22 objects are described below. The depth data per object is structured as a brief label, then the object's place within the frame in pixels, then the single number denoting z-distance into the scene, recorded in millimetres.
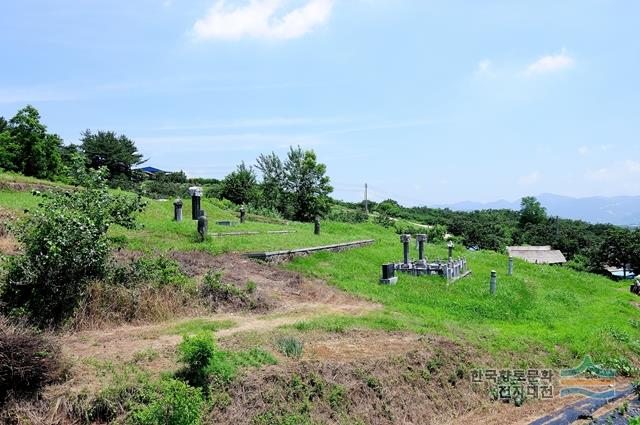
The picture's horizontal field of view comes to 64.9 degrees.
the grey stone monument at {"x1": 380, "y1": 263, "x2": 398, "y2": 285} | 18031
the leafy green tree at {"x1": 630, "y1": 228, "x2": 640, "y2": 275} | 48188
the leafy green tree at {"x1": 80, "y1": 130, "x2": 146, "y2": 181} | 52125
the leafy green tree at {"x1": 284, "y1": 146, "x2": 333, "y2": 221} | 42500
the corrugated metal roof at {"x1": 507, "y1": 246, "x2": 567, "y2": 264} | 46562
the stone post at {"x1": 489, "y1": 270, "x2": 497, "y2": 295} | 18578
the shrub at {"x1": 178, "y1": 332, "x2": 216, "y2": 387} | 8469
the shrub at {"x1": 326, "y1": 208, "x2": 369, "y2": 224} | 44281
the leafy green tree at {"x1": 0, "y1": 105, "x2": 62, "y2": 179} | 36184
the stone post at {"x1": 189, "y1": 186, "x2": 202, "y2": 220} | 23312
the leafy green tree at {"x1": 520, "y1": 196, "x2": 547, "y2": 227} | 71500
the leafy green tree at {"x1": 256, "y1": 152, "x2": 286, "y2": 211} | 42625
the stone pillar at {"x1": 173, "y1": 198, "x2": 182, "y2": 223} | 22234
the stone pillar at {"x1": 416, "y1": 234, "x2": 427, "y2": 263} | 21877
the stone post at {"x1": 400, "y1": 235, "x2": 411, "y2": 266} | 20547
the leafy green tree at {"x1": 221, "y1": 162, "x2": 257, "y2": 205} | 41594
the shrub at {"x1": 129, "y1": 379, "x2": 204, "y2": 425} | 7535
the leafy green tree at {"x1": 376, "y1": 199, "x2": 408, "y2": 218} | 69375
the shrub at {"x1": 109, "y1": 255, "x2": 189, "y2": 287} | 12438
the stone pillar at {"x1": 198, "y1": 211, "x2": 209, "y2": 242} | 18516
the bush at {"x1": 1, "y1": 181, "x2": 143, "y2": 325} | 10789
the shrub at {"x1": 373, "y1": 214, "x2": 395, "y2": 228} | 48062
